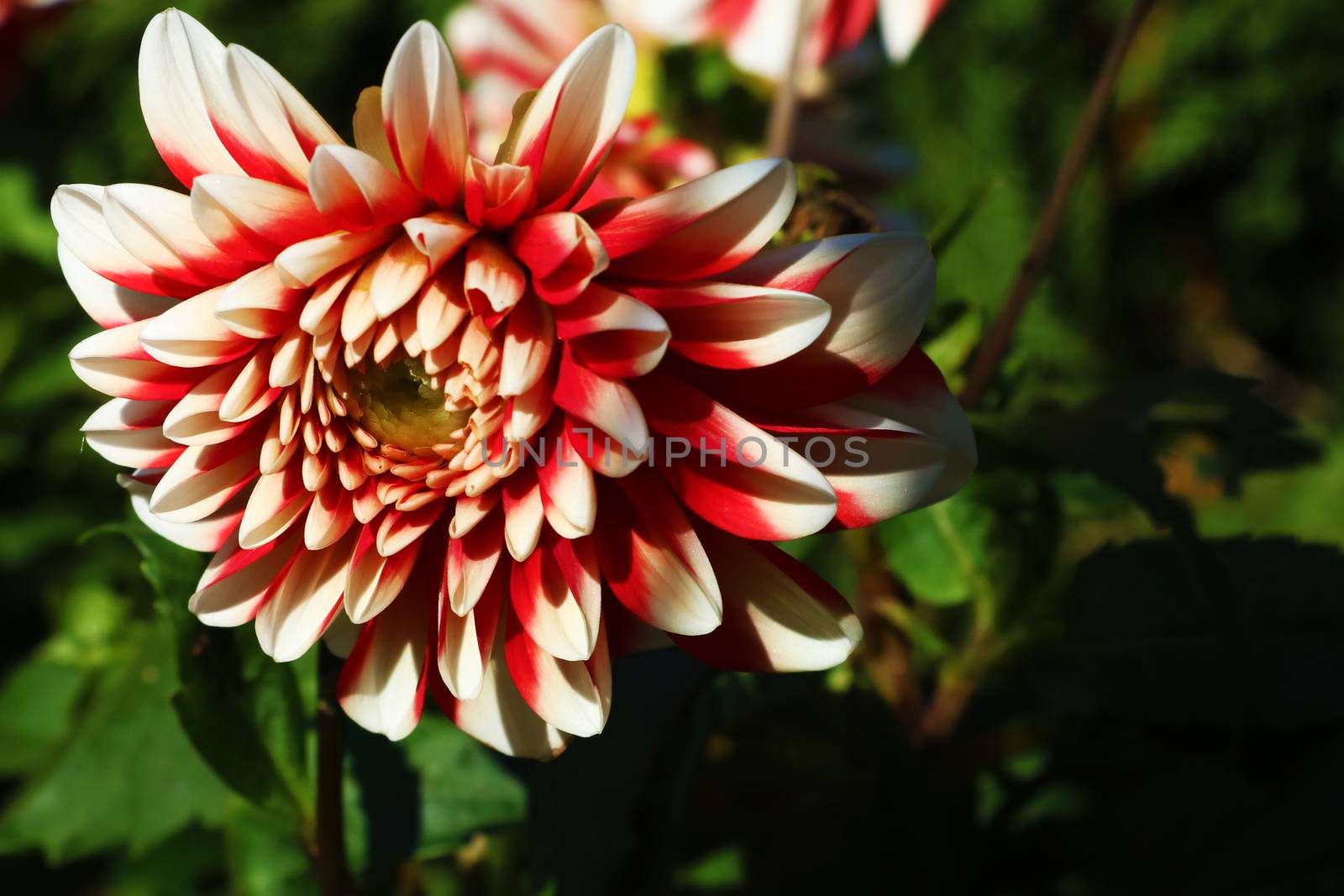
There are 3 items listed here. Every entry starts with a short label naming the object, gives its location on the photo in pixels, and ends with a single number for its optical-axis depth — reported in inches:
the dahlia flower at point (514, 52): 30.6
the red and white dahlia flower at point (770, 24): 27.0
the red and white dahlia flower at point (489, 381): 15.3
